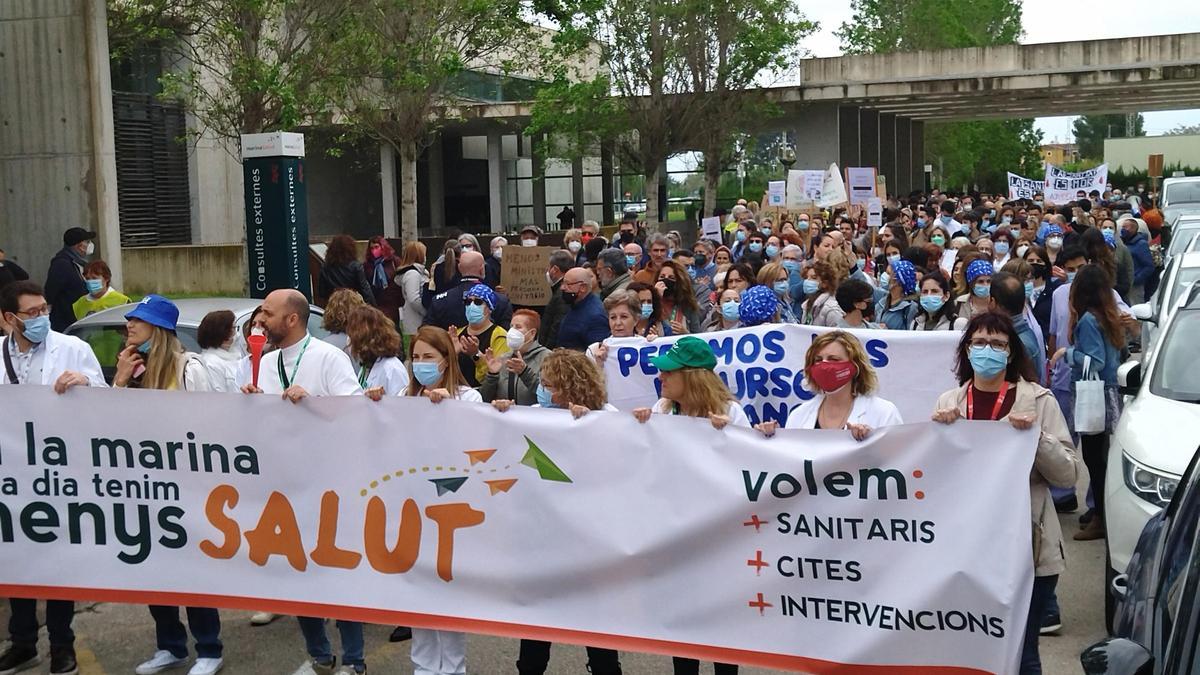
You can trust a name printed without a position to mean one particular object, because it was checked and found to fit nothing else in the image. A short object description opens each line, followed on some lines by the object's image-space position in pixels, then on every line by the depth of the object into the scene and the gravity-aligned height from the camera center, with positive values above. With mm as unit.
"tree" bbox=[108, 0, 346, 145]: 22359 +2987
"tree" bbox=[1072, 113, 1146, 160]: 173375 +9632
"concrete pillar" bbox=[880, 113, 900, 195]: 51125 +2291
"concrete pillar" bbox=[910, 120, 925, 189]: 58938 +2416
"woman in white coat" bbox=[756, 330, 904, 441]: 6051 -741
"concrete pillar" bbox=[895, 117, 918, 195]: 54938 +2131
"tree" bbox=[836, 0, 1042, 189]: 61844 +7512
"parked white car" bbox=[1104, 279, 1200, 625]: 7121 -1191
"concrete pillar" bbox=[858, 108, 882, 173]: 46781 +2511
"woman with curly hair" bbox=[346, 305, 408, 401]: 7359 -625
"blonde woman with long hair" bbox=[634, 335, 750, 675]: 6094 -706
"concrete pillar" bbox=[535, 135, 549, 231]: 55406 +983
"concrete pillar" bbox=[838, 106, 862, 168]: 45062 +2416
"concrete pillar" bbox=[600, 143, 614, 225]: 57906 +900
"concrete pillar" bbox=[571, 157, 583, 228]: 54281 +1156
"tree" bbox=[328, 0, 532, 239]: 25494 +3154
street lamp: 37928 +1606
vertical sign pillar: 17078 +250
